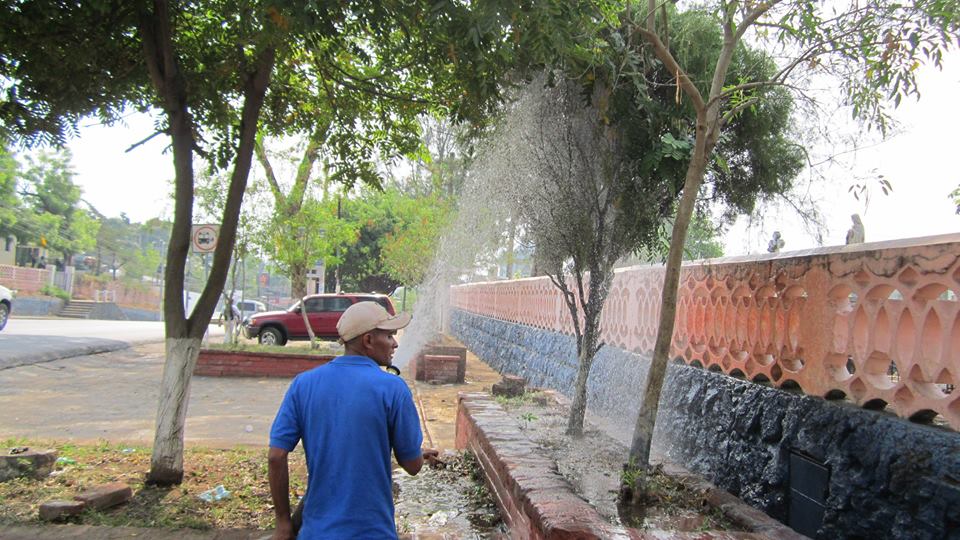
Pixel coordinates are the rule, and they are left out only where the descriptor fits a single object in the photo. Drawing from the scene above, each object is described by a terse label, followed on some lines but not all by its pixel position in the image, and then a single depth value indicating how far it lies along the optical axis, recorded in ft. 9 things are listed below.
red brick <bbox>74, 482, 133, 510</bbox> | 15.76
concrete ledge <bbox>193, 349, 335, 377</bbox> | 45.65
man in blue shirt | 8.36
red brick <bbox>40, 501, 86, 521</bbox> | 15.14
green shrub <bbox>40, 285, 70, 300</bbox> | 143.79
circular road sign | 44.11
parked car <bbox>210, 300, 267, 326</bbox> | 150.85
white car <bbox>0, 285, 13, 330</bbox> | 67.41
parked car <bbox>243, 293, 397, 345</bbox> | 68.90
